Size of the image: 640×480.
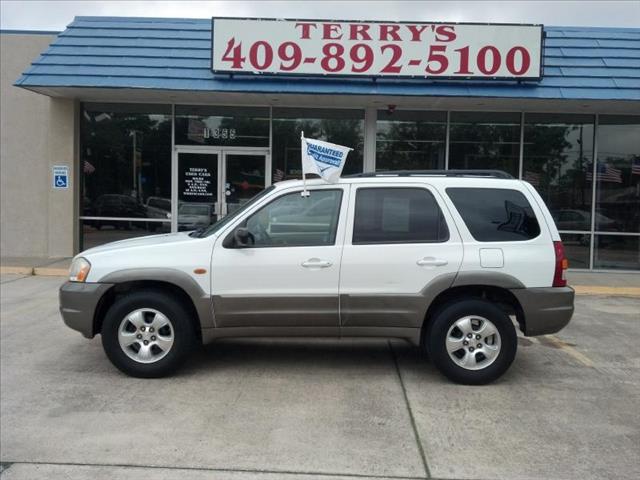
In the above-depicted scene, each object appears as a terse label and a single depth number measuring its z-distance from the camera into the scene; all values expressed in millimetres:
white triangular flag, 5613
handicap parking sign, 12773
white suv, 5355
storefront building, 12484
